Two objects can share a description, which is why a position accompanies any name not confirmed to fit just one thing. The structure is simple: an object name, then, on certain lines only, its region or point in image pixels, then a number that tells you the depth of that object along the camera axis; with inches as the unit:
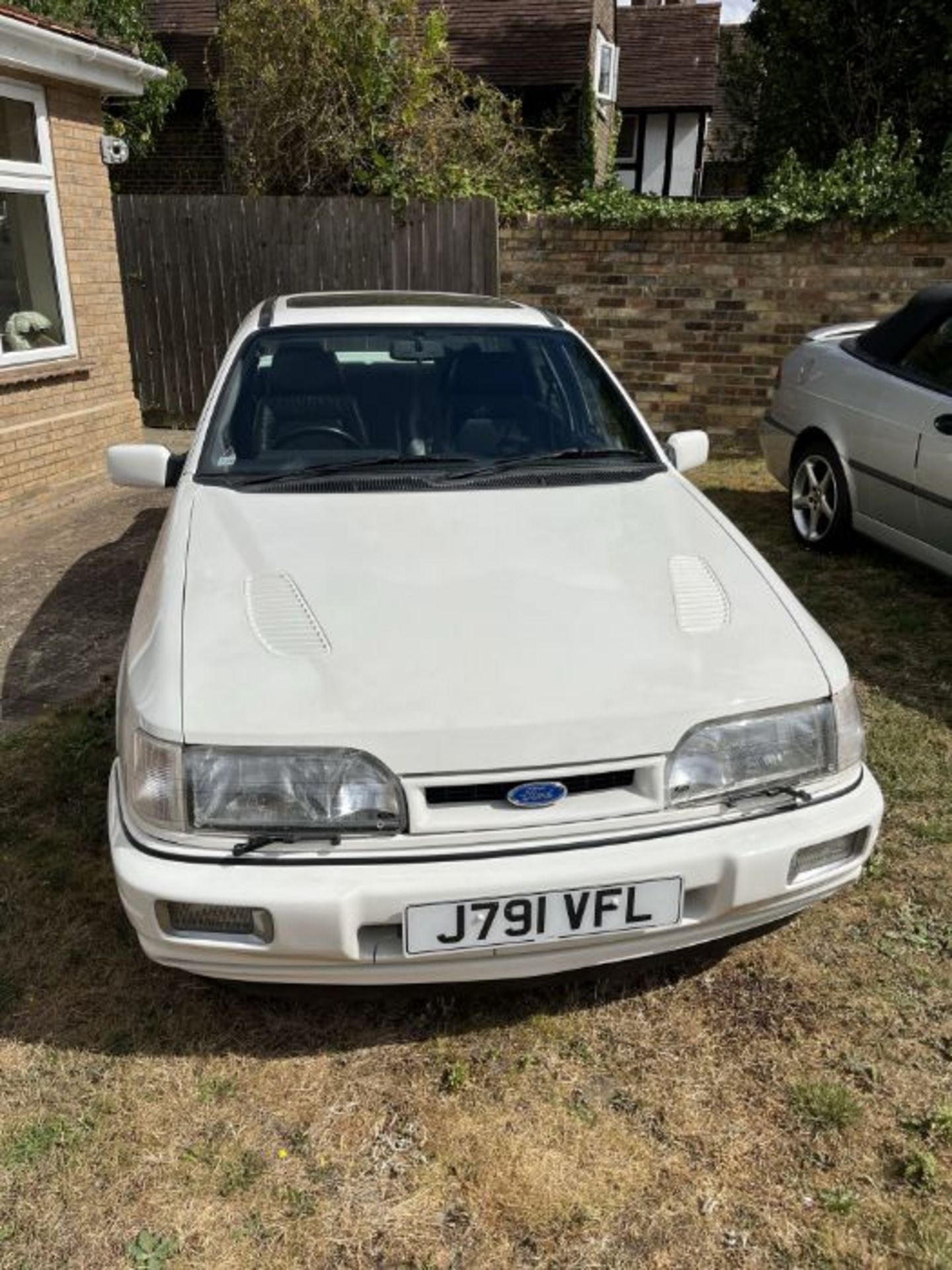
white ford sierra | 76.4
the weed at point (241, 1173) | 77.8
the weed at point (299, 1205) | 75.9
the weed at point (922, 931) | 104.5
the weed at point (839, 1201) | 76.0
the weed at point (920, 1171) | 78.0
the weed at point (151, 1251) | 71.9
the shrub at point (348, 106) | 358.3
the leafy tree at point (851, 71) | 476.4
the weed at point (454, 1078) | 87.1
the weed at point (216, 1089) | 86.0
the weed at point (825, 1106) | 83.6
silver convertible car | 185.0
